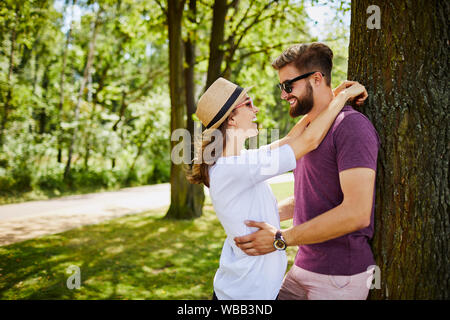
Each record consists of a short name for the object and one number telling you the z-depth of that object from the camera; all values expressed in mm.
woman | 2008
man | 1864
